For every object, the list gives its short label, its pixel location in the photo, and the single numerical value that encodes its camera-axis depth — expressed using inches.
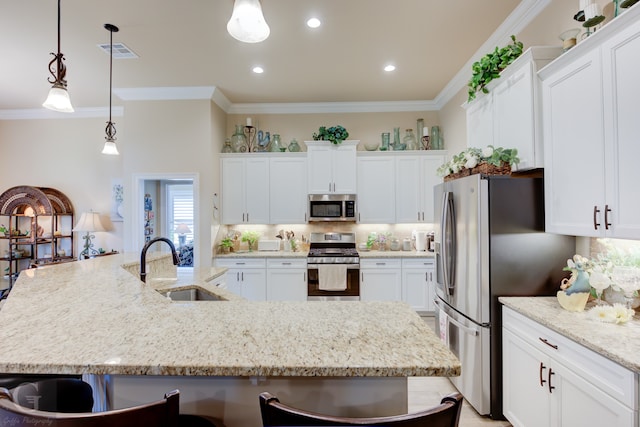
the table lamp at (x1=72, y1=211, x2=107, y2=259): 181.6
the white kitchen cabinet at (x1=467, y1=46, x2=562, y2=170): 83.6
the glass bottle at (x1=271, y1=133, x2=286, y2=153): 188.7
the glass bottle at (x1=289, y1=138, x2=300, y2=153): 189.3
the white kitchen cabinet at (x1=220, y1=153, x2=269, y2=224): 185.0
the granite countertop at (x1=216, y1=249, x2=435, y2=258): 171.2
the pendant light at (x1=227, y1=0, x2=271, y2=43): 57.3
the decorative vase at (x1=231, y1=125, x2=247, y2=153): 189.9
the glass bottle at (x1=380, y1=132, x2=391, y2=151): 187.0
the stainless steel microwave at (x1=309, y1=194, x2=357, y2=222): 182.9
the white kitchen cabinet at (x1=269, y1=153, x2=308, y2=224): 184.9
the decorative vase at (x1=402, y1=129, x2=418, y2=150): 186.7
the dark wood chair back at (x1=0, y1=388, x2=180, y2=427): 27.8
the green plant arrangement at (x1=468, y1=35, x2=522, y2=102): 94.9
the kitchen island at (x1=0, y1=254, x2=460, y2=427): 35.9
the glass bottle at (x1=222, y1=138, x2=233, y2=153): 191.0
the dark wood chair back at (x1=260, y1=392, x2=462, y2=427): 27.7
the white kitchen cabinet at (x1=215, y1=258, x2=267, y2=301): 171.9
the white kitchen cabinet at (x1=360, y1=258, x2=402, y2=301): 169.9
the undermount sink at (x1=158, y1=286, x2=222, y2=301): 90.3
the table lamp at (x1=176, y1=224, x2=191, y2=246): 177.2
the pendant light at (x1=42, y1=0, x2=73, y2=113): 85.7
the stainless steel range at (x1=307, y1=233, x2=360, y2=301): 167.8
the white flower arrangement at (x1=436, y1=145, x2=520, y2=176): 89.0
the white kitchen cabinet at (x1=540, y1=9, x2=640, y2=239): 58.9
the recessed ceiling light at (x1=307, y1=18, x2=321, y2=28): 110.2
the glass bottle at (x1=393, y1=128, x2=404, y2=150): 187.5
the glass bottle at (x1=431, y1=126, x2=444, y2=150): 186.2
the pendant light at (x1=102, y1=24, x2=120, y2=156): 127.4
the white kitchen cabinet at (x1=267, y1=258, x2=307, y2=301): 171.6
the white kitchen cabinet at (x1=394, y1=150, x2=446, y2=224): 181.9
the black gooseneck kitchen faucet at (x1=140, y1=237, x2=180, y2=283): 78.3
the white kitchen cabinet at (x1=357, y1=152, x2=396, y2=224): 183.5
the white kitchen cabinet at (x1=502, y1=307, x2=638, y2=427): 51.5
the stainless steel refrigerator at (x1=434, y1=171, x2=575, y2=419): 86.3
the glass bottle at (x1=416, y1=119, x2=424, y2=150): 190.1
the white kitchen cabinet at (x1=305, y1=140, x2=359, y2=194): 181.9
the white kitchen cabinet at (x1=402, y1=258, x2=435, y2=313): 170.1
